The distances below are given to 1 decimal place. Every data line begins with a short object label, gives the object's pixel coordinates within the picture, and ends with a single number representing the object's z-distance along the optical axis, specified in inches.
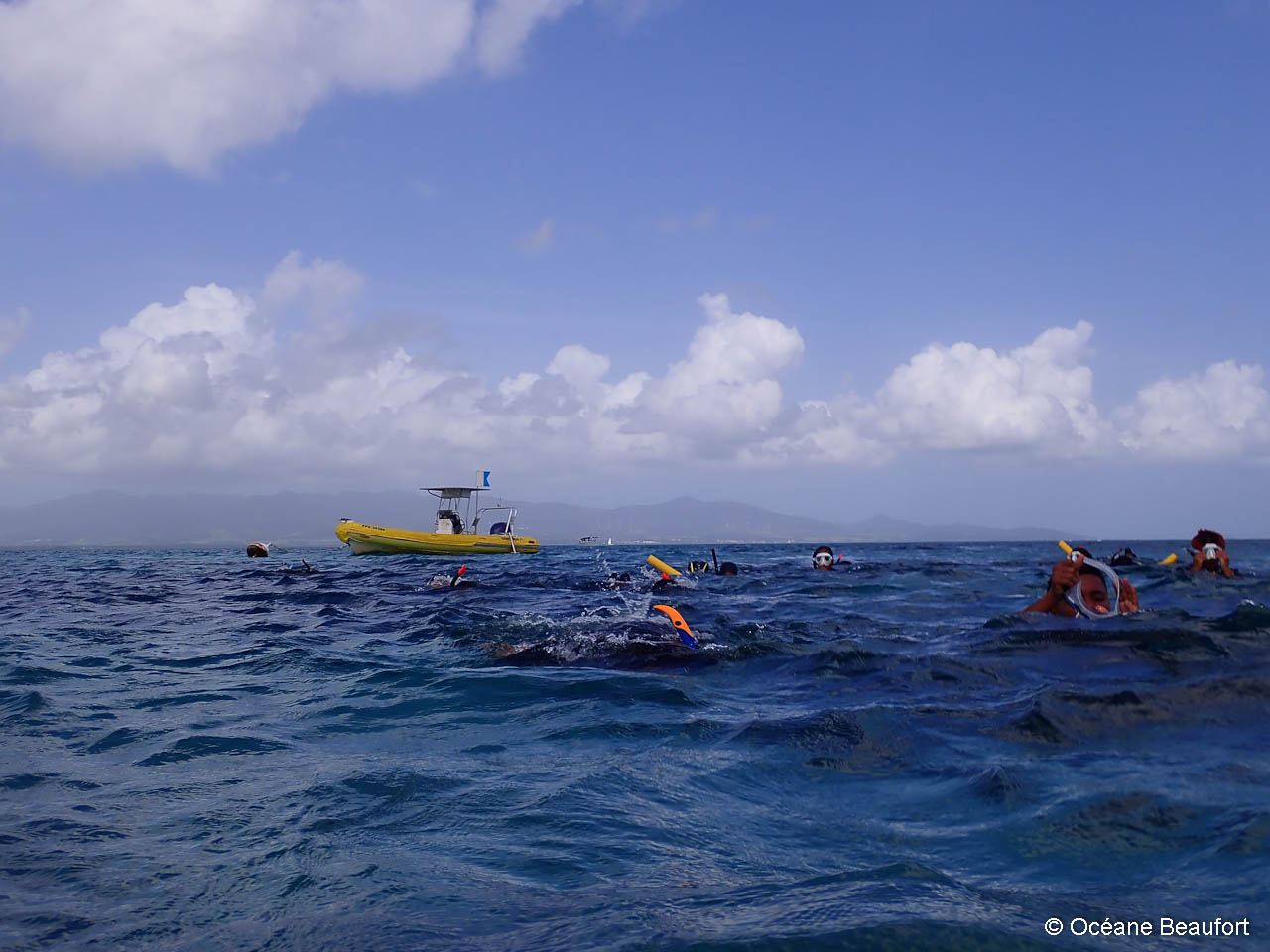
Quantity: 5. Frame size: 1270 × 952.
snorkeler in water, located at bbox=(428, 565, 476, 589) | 967.6
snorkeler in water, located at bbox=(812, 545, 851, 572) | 1253.1
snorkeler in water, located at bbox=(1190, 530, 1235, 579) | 772.6
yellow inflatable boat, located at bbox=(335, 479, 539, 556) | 2186.3
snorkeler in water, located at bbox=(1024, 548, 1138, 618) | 486.9
